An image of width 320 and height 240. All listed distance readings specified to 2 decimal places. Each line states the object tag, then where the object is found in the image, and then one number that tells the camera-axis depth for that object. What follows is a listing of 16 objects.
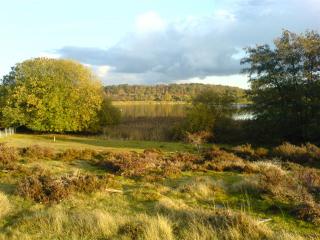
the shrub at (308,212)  7.56
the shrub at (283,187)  9.00
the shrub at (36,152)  16.64
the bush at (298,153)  17.53
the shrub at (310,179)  9.53
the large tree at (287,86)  28.59
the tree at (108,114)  42.27
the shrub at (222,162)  13.98
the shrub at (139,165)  12.40
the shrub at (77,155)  16.53
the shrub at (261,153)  19.26
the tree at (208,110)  33.77
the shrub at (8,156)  13.89
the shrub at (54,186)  9.39
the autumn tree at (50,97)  36.66
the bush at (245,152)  19.28
